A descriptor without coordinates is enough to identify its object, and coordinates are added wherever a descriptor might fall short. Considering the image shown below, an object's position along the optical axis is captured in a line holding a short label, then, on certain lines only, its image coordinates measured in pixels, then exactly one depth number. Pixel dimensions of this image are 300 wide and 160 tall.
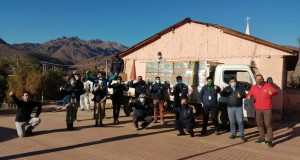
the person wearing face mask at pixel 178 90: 11.56
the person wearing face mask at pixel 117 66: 15.93
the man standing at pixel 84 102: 17.15
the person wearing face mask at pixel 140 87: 12.35
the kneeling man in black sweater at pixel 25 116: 9.70
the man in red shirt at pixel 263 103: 9.02
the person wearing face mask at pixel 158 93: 12.04
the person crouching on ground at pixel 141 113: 11.12
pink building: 15.13
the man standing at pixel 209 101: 10.48
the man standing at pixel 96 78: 13.59
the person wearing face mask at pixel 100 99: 11.60
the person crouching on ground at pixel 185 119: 10.22
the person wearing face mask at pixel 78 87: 11.07
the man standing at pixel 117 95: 12.10
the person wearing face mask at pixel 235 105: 9.73
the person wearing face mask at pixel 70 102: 10.82
